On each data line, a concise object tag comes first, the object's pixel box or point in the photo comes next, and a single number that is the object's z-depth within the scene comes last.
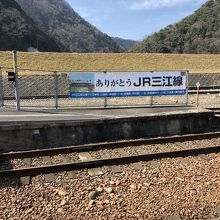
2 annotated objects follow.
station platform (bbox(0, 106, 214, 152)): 7.66
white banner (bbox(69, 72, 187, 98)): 9.92
